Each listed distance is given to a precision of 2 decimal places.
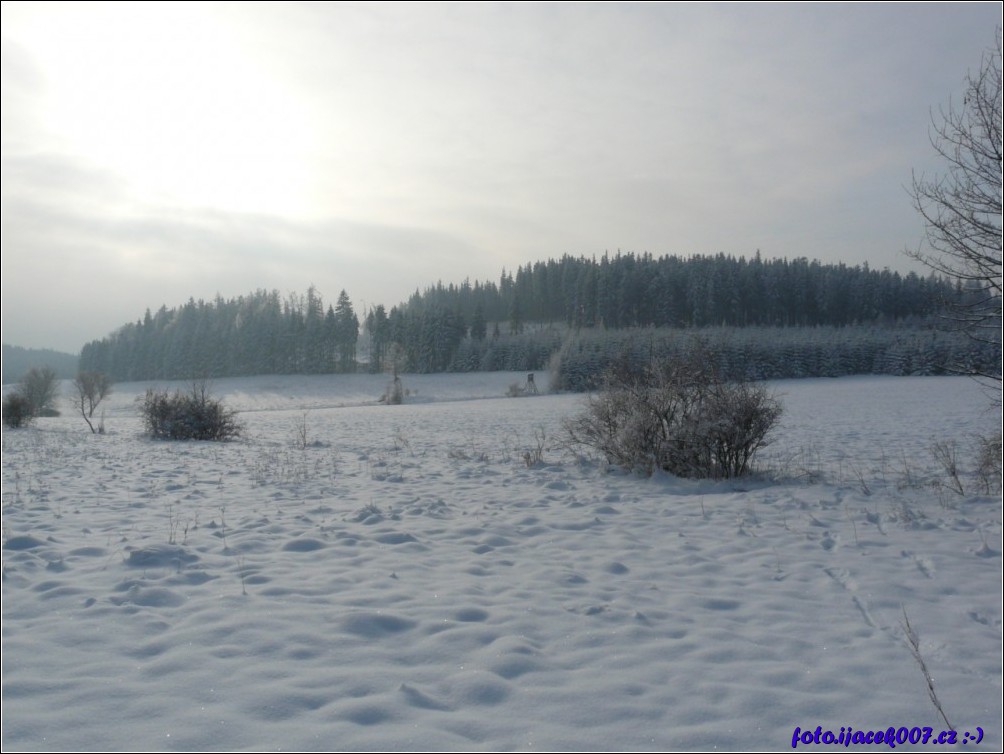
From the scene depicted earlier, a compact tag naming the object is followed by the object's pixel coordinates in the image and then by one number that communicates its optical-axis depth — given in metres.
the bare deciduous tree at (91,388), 34.69
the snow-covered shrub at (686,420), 11.37
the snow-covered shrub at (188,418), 21.53
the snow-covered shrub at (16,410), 30.62
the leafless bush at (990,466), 10.04
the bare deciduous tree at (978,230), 9.19
